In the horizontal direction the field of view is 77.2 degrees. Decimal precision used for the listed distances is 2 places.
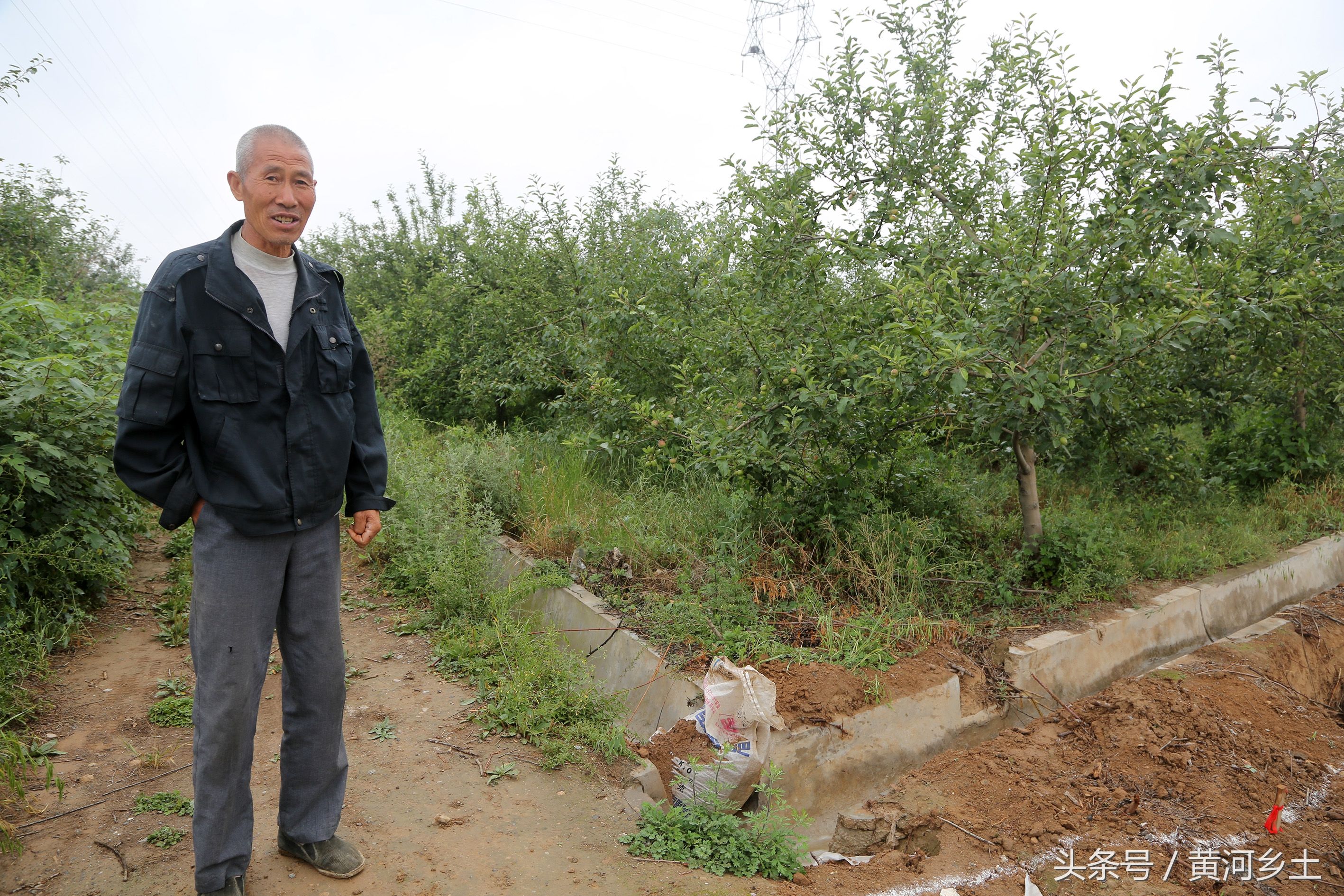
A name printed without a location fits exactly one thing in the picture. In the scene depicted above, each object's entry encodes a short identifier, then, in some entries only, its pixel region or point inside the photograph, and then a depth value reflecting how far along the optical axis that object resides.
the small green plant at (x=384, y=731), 3.98
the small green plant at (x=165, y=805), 3.16
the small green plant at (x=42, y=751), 3.48
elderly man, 2.47
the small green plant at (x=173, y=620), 4.71
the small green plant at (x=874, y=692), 3.90
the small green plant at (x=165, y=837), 2.95
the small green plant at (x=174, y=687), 4.15
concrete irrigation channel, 3.69
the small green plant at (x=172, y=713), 3.91
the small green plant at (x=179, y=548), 5.92
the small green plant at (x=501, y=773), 3.64
